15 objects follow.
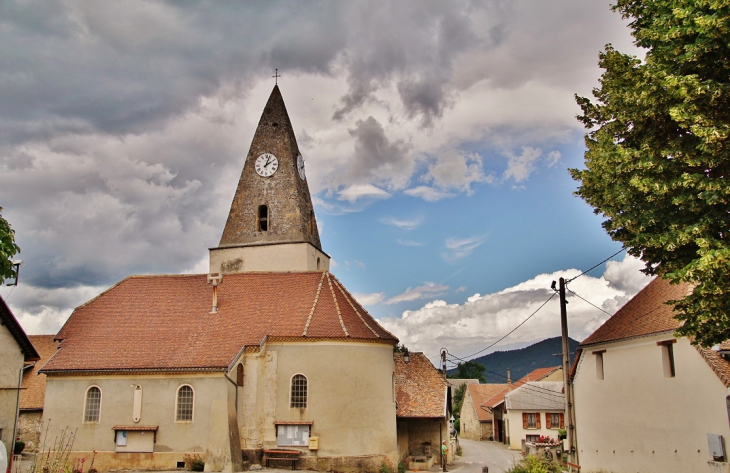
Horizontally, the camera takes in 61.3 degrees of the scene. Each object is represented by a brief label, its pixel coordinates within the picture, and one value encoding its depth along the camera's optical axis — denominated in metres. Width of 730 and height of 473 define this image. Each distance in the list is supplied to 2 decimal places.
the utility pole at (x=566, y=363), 24.02
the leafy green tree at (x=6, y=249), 12.42
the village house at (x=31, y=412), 30.70
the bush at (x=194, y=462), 26.91
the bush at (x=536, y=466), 18.27
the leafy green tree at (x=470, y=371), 126.75
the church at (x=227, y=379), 27.72
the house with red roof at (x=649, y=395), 18.77
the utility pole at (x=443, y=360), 44.00
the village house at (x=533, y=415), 53.84
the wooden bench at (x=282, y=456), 27.91
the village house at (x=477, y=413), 69.56
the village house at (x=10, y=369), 21.59
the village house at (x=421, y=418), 33.03
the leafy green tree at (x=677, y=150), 11.55
